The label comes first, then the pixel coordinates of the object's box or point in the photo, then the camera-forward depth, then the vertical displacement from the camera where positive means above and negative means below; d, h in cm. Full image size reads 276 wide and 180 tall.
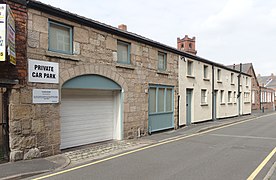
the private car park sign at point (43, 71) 743 +78
